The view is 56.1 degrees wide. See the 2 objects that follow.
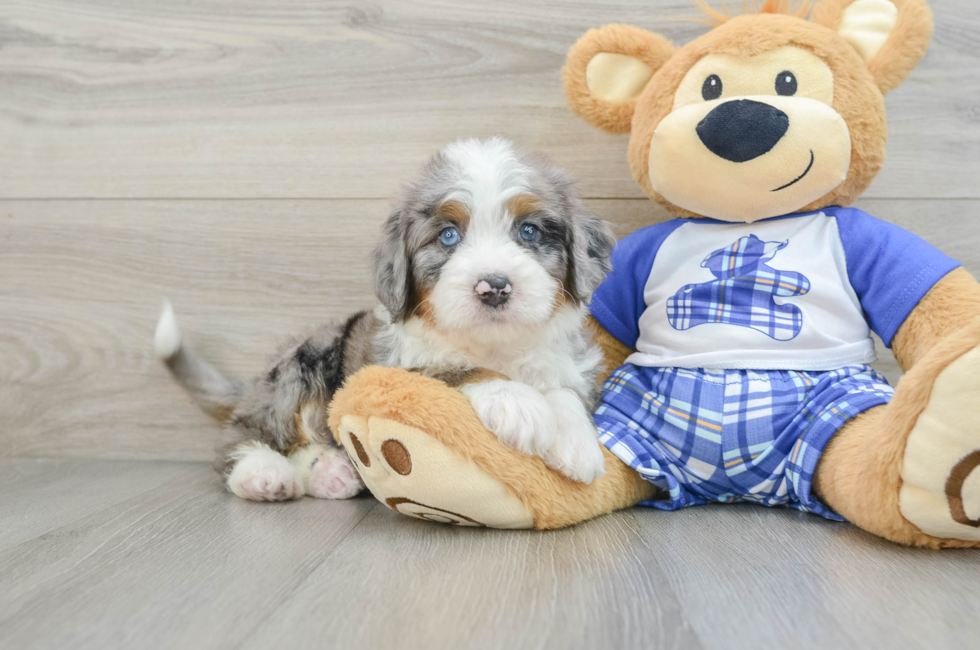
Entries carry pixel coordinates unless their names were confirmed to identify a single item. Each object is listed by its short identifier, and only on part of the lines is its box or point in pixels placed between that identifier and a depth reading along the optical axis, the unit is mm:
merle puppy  585
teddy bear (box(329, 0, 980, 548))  582
